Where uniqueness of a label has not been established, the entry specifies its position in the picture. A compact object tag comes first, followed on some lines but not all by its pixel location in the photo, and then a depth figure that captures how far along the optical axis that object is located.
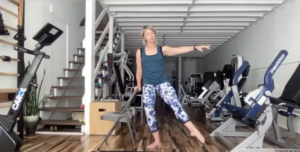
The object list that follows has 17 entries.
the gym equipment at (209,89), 6.87
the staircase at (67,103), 4.73
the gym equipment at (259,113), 2.95
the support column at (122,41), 8.41
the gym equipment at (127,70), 6.46
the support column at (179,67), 13.85
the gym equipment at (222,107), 4.44
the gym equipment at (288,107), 3.51
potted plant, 4.42
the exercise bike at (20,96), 2.84
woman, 3.18
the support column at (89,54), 4.66
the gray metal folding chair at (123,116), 3.34
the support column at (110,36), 6.42
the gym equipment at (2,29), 3.63
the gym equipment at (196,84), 9.79
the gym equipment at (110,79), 5.36
